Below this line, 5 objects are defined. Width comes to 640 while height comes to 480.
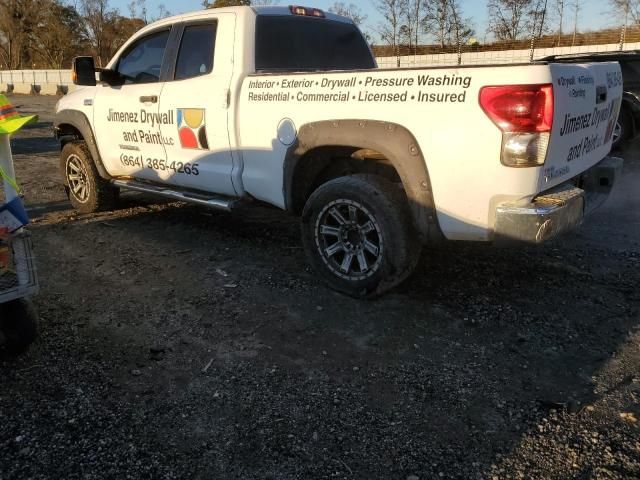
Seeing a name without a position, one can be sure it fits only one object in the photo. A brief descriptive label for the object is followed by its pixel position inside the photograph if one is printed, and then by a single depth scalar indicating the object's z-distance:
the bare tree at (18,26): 41.12
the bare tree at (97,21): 40.97
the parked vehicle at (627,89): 8.38
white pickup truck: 3.06
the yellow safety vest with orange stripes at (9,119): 2.74
